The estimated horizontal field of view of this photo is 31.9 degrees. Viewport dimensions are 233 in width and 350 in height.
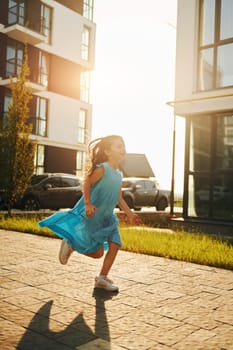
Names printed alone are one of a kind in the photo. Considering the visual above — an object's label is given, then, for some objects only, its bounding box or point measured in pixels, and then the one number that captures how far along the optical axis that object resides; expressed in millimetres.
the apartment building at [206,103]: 10430
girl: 3822
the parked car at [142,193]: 16609
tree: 11883
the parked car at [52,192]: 15219
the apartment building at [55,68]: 24406
